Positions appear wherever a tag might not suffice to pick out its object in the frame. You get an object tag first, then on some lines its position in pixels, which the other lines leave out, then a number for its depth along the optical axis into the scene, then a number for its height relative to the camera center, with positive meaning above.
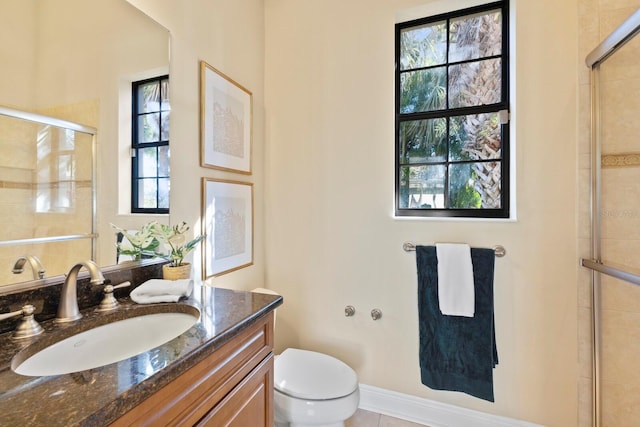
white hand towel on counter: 0.98 -0.27
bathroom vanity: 0.48 -0.32
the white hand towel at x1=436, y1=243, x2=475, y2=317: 1.49 -0.35
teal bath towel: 1.48 -0.66
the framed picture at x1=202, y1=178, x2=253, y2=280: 1.48 -0.06
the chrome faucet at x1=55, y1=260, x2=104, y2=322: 0.81 -0.24
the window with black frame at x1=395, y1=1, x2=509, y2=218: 1.58 +0.59
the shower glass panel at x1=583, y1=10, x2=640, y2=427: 1.28 -0.07
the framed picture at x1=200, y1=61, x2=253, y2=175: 1.44 +0.52
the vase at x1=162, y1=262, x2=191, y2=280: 1.16 -0.24
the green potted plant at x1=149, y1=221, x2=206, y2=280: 1.17 -0.15
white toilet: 1.25 -0.83
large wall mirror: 0.80 +0.29
